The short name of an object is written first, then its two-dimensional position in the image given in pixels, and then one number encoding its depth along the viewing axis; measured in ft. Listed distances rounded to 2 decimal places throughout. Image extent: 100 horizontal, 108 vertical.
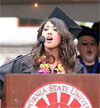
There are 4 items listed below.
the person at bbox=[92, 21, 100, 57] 39.01
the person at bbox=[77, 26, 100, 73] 34.35
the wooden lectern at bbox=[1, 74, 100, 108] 15.12
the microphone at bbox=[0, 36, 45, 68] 17.50
